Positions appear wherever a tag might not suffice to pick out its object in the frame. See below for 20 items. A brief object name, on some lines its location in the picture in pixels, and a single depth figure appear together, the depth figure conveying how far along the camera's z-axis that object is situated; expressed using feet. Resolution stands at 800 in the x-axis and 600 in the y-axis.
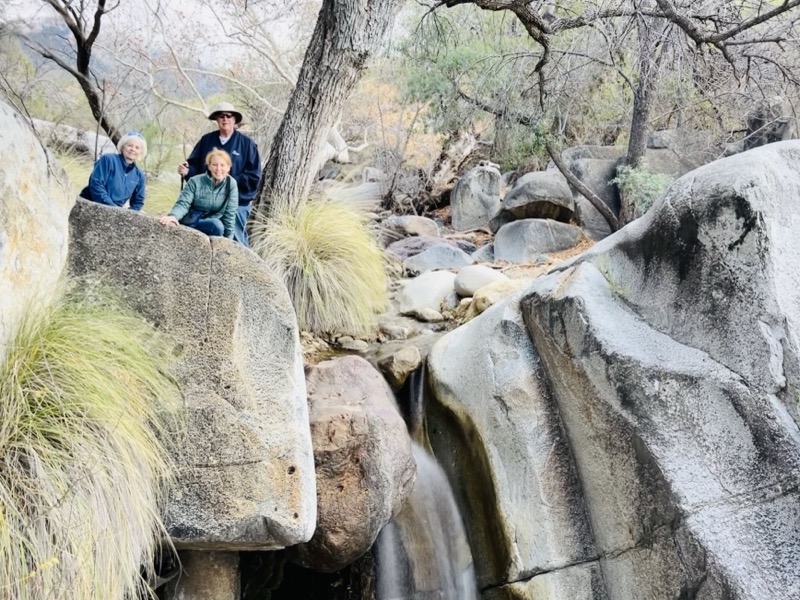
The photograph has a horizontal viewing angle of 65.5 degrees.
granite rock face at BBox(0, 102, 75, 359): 8.20
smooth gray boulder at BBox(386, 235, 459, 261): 28.04
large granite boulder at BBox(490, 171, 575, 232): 31.50
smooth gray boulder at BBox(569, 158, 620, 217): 32.45
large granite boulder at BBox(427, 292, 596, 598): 10.46
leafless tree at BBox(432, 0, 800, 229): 17.66
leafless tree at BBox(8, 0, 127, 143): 21.77
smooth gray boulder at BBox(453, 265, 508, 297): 20.36
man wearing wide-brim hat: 14.88
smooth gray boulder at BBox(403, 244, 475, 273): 25.98
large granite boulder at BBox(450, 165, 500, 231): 37.01
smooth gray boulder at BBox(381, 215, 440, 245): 31.48
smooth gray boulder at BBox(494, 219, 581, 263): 29.60
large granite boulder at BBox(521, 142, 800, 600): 8.00
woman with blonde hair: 12.41
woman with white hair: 12.67
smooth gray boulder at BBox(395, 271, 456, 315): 20.39
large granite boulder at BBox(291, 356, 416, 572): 10.30
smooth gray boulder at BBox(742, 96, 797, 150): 27.63
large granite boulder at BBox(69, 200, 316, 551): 8.89
